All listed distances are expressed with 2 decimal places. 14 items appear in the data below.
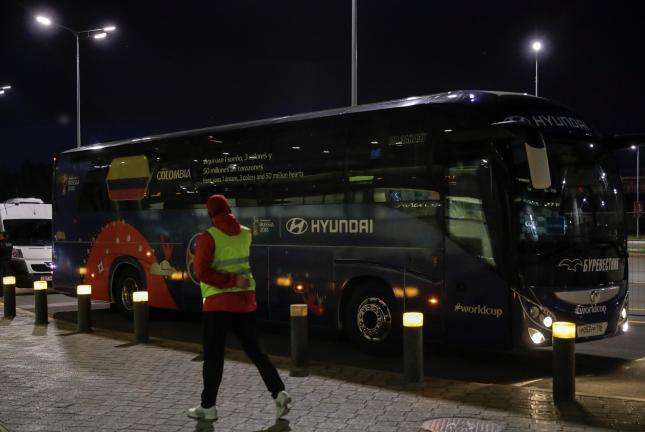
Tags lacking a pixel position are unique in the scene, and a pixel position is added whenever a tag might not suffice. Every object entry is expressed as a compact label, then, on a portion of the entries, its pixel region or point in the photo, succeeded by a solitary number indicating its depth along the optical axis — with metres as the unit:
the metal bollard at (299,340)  8.57
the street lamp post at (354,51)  18.64
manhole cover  6.02
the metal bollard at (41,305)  12.47
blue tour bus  8.20
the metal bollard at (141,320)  10.49
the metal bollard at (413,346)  7.61
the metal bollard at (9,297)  13.41
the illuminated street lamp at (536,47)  23.98
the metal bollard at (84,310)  11.55
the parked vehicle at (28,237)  18.92
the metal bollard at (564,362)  6.86
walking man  6.20
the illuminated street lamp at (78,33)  25.36
